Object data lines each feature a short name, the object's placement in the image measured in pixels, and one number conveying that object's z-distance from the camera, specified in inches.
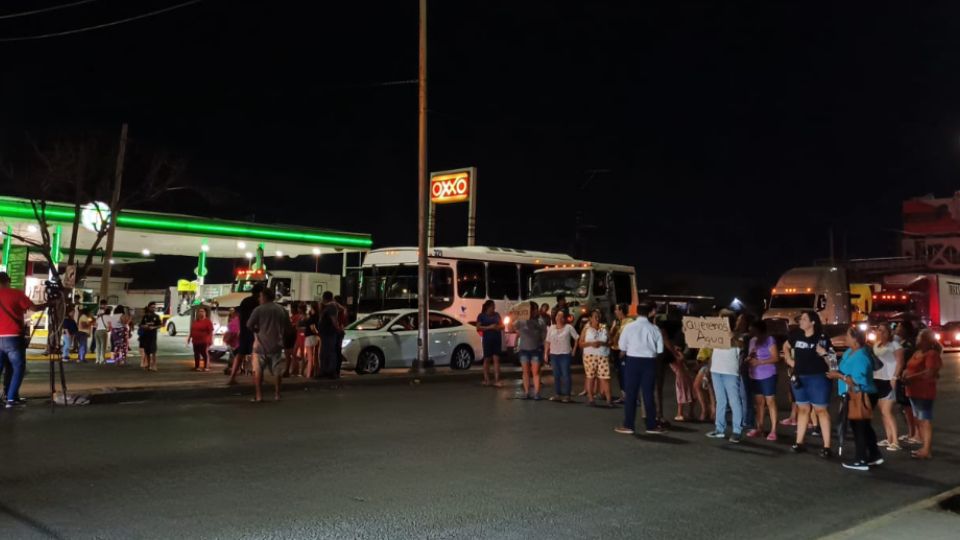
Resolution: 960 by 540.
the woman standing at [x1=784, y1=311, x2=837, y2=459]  349.1
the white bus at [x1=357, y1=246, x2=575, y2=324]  910.4
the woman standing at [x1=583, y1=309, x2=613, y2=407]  508.7
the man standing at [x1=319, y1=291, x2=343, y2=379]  636.1
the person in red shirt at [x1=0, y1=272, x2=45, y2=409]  427.2
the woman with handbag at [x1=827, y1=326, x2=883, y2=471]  326.0
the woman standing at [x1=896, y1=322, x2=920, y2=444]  380.2
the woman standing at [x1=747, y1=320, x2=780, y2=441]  393.4
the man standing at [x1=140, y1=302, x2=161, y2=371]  707.4
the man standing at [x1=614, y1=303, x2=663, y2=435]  397.4
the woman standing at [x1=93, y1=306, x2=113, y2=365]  776.9
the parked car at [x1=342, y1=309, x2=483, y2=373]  717.9
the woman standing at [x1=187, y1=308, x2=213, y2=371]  709.3
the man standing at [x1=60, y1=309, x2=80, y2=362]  761.6
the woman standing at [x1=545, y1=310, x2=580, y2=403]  527.2
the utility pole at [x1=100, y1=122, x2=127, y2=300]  1021.2
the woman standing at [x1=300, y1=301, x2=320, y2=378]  650.2
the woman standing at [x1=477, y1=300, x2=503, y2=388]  591.2
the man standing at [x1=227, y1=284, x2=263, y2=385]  563.5
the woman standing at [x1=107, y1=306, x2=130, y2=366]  770.2
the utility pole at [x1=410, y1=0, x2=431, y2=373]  722.8
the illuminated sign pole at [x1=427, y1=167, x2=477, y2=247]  1333.7
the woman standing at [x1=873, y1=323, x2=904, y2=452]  371.9
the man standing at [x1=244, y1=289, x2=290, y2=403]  490.0
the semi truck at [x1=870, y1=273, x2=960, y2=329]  1373.0
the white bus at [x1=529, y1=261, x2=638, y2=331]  930.1
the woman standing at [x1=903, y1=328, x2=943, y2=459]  360.2
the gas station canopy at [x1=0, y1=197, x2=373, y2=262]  1122.7
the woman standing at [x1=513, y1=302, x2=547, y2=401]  538.9
